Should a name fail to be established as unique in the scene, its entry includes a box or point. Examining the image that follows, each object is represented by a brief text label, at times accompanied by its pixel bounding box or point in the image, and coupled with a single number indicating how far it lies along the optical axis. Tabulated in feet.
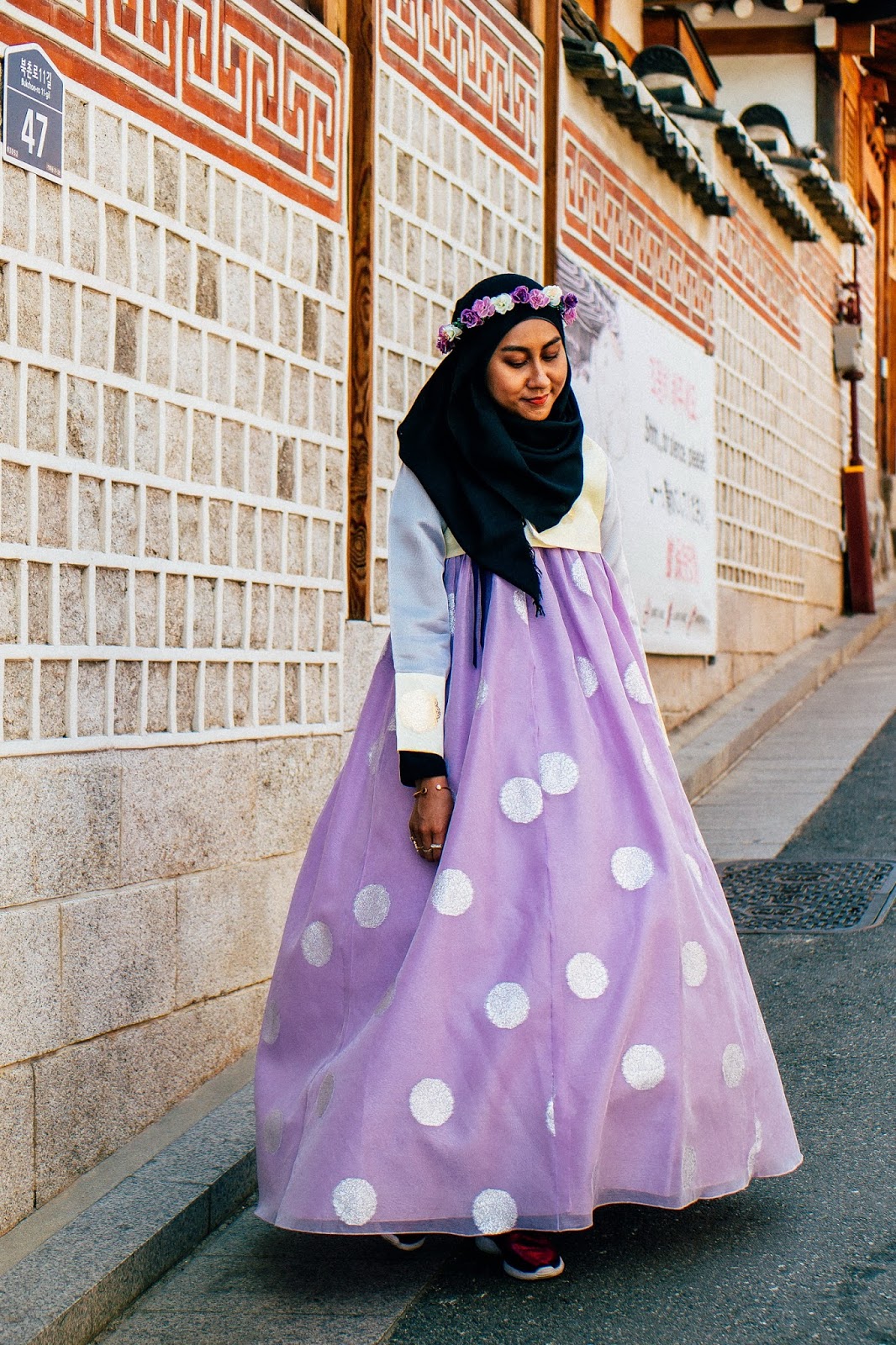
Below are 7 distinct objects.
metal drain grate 20.31
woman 10.55
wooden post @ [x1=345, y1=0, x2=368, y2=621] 19.21
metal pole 49.26
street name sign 12.07
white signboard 28.73
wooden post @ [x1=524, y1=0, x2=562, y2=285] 26.09
